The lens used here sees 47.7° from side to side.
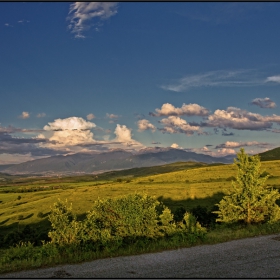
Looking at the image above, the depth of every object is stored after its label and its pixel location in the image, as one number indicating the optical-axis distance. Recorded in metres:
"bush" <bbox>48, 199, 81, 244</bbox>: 18.83
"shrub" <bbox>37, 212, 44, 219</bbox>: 107.93
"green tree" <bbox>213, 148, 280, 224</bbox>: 24.81
